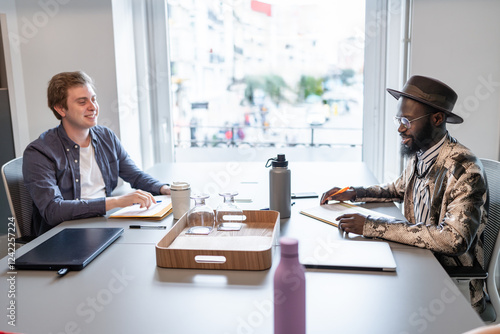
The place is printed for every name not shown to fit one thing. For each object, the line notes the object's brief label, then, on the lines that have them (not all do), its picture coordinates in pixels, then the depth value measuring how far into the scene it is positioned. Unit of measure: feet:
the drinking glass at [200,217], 5.28
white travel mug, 5.85
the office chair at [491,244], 5.35
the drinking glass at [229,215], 5.28
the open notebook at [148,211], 6.05
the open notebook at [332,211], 5.84
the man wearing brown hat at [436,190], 4.83
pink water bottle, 2.74
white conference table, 3.40
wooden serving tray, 4.30
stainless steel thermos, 5.72
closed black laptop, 4.44
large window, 11.57
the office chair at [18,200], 6.84
